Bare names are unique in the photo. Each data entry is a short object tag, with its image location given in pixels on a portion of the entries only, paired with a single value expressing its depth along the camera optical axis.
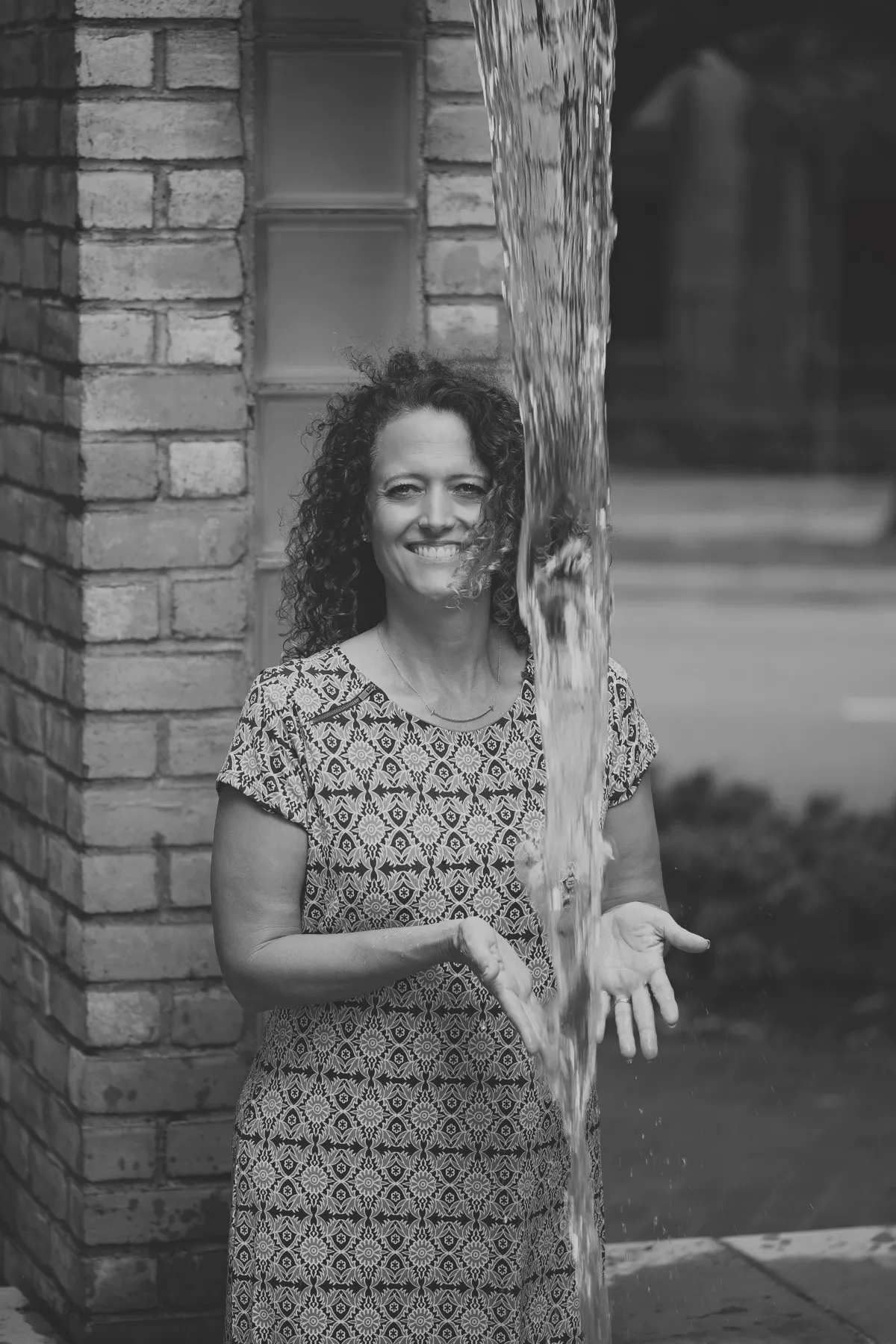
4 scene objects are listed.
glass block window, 6.04
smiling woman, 4.49
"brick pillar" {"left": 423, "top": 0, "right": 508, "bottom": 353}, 6.12
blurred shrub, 10.85
